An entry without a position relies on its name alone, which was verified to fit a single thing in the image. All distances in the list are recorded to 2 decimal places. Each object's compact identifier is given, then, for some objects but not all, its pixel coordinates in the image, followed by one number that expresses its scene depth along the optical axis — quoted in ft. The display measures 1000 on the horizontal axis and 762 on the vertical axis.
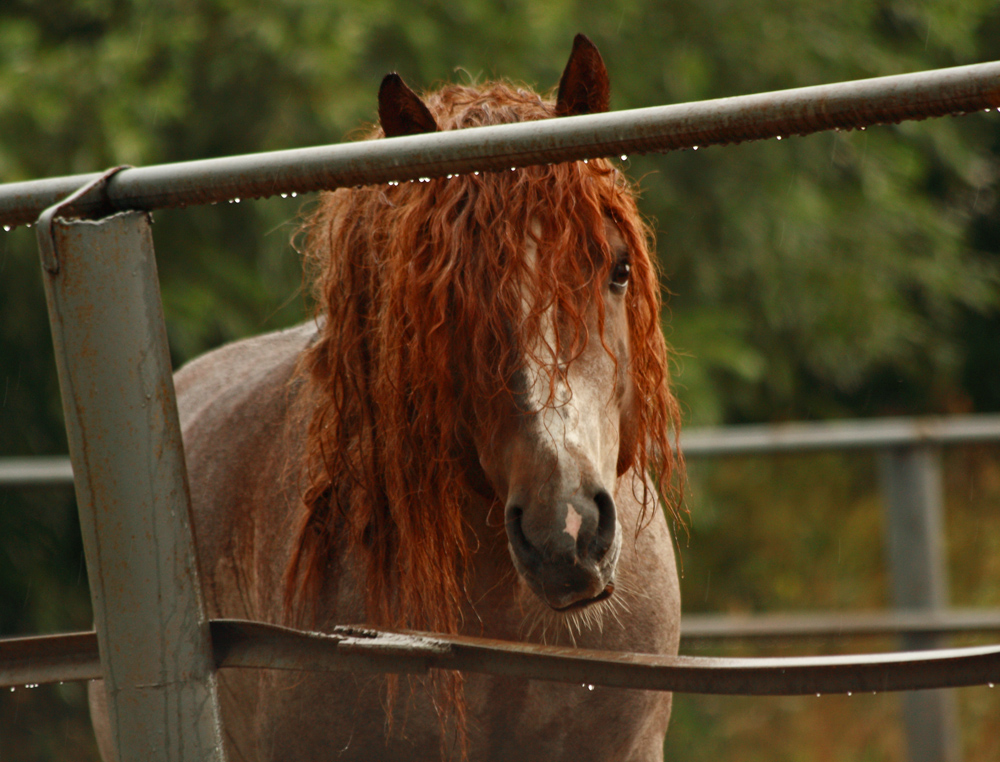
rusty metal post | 37.49
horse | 38.30
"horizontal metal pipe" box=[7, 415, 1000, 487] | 70.29
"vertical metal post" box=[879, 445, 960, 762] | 71.16
